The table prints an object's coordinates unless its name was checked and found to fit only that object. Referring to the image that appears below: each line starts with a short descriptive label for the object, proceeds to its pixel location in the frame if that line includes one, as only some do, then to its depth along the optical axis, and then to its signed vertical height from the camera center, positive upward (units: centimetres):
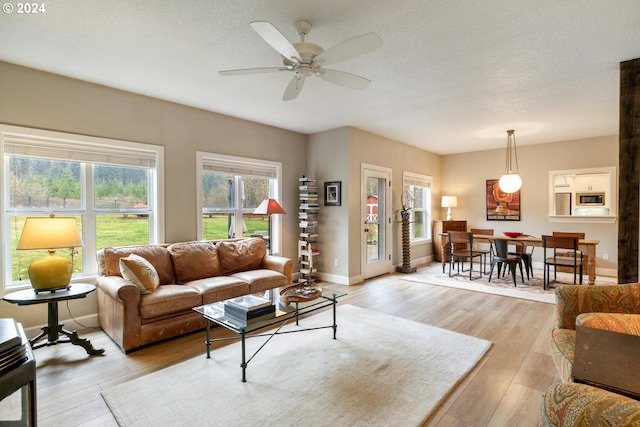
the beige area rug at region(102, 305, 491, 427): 189 -125
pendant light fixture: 543 +52
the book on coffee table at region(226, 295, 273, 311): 240 -75
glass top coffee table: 229 -85
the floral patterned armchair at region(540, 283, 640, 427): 105 -68
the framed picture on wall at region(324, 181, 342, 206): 522 +32
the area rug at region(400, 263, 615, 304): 455 -123
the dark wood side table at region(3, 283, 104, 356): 257 -85
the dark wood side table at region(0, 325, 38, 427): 115 -66
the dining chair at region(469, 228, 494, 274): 593 -44
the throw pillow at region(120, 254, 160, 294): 291 -58
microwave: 595 +21
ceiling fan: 187 +107
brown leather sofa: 278 -78
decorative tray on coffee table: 281 -78
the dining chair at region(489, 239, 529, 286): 518 -82
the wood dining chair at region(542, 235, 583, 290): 457 -55
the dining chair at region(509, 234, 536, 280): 538 -83
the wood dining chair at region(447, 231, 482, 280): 539 -74
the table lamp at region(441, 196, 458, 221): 743 +21
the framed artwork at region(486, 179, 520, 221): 682 +15
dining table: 473 -54
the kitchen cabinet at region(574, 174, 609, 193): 589 +53
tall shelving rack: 529 -11
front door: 550 -17
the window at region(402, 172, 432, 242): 677 +23
